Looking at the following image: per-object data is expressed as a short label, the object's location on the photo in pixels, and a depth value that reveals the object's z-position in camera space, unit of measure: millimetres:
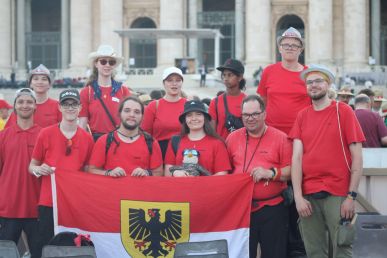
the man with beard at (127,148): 8820
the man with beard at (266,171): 8594
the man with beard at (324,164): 8250
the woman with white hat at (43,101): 9984
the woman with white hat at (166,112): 10117
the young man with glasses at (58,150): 8969
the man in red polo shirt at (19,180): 9211
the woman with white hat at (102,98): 10266
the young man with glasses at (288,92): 9391
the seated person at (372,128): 11695
